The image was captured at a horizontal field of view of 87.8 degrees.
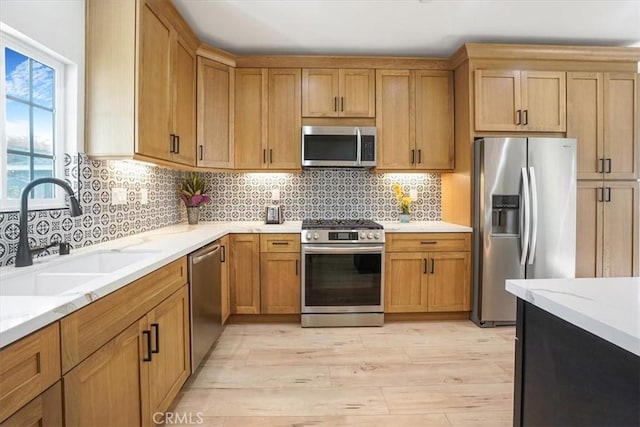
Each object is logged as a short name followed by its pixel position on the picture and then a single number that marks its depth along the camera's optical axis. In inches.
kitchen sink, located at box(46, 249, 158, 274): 67.4
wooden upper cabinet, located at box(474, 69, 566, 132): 120.5
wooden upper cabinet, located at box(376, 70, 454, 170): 130.5
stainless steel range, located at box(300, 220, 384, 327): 118.0
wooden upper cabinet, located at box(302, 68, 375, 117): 128.5
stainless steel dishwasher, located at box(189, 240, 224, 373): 82.0
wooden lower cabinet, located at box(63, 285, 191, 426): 41.4
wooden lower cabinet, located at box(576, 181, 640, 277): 122.9
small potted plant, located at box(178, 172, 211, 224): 129.3
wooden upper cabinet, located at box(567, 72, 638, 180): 122.9
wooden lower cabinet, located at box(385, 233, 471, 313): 122.0
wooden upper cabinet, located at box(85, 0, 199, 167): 77.7
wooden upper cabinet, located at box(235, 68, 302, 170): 128.4
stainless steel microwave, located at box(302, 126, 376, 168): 126.5
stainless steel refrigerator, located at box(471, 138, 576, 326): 114.3
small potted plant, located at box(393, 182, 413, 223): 137.8
